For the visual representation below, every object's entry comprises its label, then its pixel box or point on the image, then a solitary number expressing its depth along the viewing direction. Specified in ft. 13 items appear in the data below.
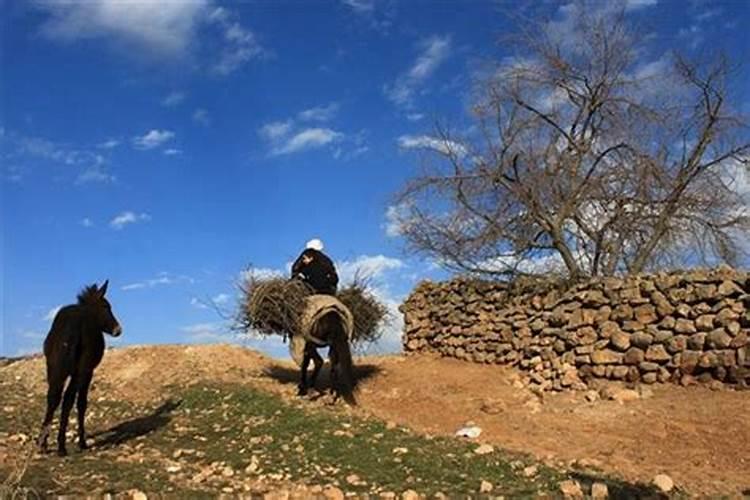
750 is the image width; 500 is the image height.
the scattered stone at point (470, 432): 37.88
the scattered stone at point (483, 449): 33.81
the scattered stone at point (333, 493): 27.32
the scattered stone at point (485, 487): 28.27
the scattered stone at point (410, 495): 27.20
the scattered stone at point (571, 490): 27.81
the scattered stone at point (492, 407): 41.98
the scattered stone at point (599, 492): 27.66
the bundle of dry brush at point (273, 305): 43.93
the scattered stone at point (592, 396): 42.53
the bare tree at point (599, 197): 54.80
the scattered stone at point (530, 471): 30.48
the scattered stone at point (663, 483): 28.86
